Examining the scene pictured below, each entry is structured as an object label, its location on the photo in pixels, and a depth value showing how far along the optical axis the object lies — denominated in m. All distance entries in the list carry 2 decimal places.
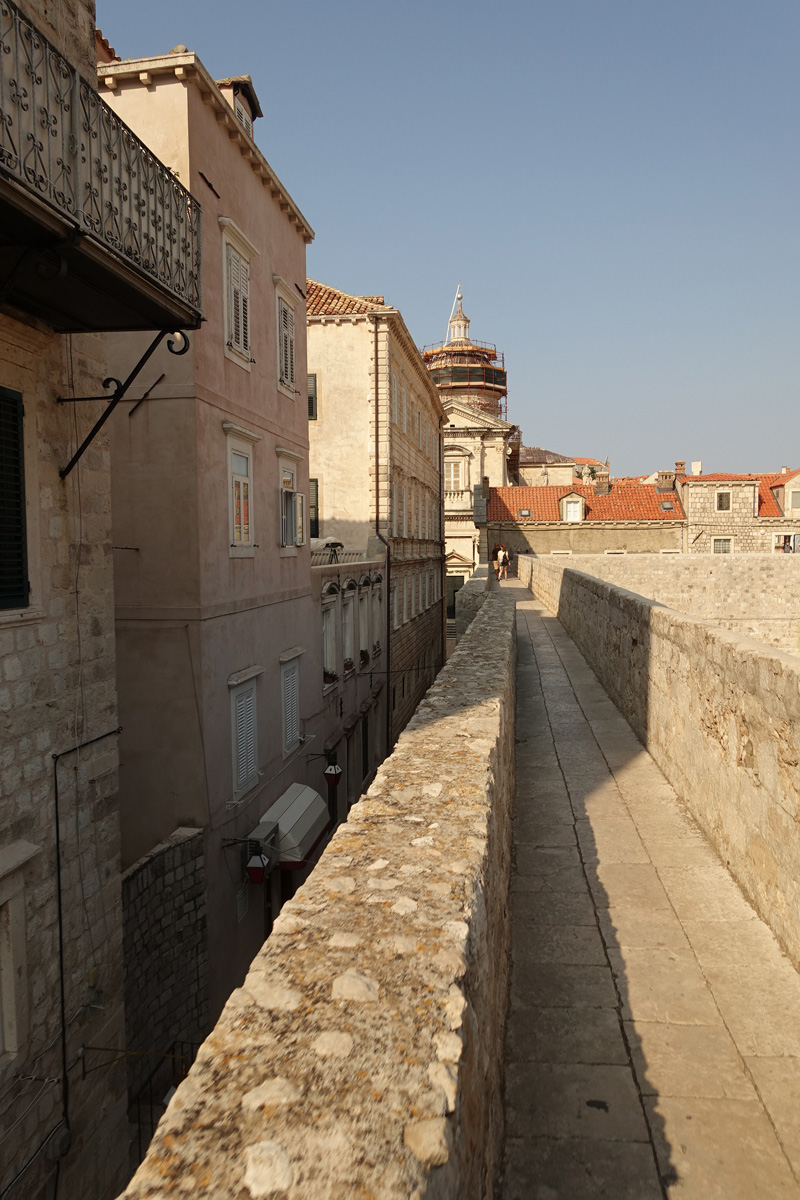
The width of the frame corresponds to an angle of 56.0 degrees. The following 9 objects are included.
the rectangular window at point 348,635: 17.70
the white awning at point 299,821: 11.25
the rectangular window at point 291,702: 13.08
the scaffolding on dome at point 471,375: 58.44
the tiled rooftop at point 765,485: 47.72
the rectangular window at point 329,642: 15.91
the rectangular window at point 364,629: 19.09
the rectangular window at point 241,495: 10.98
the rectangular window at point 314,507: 22.83
